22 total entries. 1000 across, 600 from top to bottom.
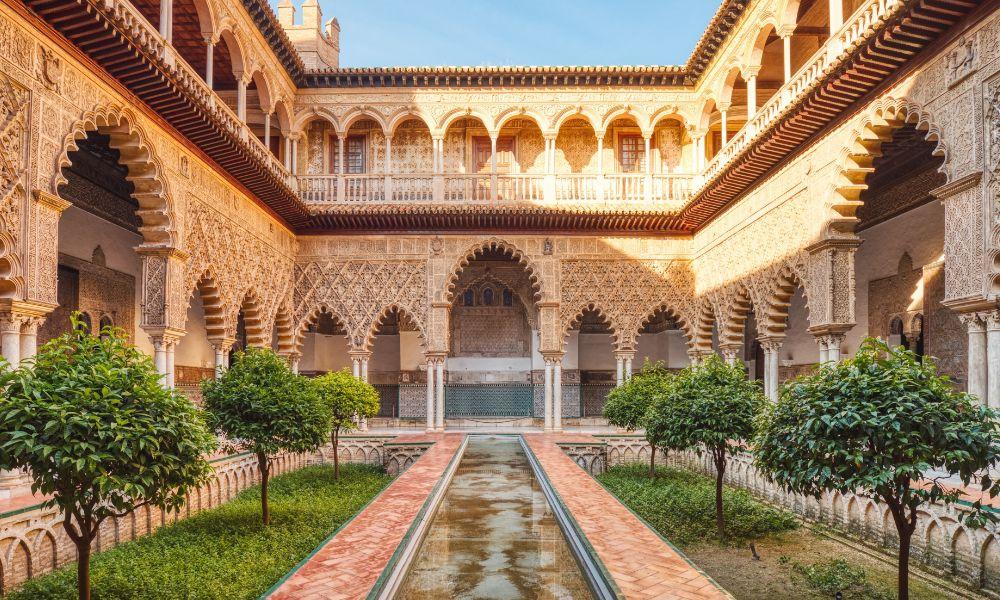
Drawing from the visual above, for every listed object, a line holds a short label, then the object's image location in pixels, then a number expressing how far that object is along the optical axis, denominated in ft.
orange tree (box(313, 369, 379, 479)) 38.50
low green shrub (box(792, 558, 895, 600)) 18.51
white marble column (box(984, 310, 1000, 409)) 22.71
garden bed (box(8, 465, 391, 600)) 18.30
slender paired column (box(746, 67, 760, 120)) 42.04
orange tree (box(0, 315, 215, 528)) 13.19
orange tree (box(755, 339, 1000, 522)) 14.25
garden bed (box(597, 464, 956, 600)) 19.12
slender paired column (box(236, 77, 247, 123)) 41.70
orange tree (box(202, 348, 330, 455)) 25.68
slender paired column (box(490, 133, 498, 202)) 53.88
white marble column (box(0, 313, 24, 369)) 22.80
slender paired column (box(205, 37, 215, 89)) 37.63
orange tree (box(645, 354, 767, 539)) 25.85
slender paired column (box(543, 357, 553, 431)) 55.58
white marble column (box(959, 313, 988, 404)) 23.47
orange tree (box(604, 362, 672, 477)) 39.40
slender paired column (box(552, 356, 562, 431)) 55.31
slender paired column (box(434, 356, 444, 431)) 55.82
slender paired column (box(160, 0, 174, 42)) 32.73
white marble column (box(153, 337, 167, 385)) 34.37
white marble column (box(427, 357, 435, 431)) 55.01
